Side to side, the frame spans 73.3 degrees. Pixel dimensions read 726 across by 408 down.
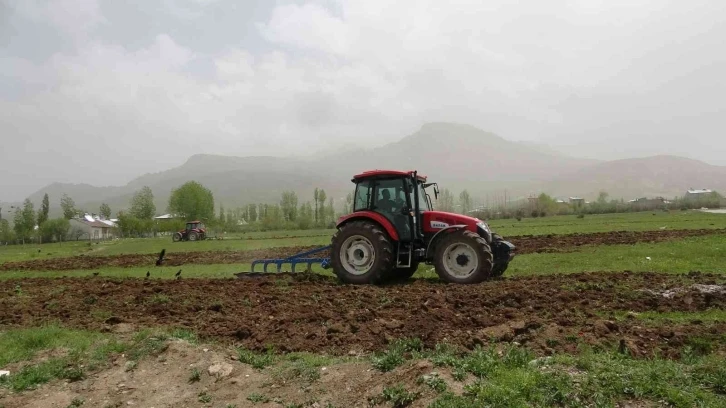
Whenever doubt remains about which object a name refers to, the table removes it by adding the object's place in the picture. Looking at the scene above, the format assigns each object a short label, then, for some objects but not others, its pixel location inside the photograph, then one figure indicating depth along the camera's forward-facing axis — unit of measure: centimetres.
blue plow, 1376
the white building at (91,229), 9664
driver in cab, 1255
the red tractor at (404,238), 1182
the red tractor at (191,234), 5186
